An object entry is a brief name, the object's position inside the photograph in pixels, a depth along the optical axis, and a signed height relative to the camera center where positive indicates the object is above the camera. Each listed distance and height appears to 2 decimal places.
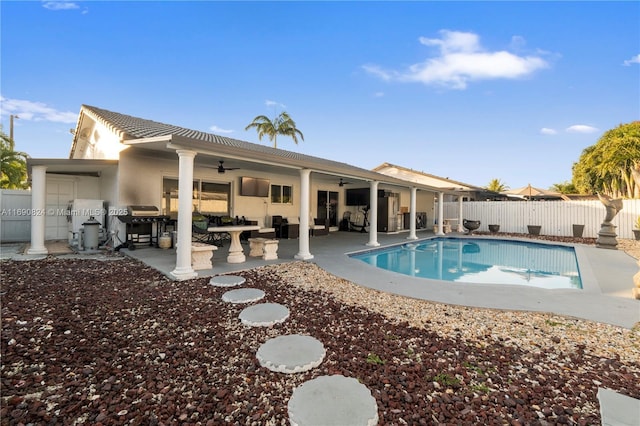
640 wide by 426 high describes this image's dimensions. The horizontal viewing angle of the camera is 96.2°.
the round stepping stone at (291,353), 2.61 -1.41
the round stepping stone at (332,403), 1.95 -1.42
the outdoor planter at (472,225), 15.19 -0.66
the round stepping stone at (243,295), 4.35 -1.35
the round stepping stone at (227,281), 5.11 -1.31
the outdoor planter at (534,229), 15.28 -0.85
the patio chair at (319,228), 13.46 -0.80
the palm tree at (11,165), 15.63 +2.39
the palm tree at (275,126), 25.22 +7.40
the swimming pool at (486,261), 7.34 -1.62
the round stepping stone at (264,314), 3.58 -1.38
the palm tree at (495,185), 41.82 +4.06
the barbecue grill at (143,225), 7.94 -0.48
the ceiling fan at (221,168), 8.74 +1.27
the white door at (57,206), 9.53 +0.07
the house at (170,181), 5.59 +0.99
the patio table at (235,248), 6.83 -0.93
